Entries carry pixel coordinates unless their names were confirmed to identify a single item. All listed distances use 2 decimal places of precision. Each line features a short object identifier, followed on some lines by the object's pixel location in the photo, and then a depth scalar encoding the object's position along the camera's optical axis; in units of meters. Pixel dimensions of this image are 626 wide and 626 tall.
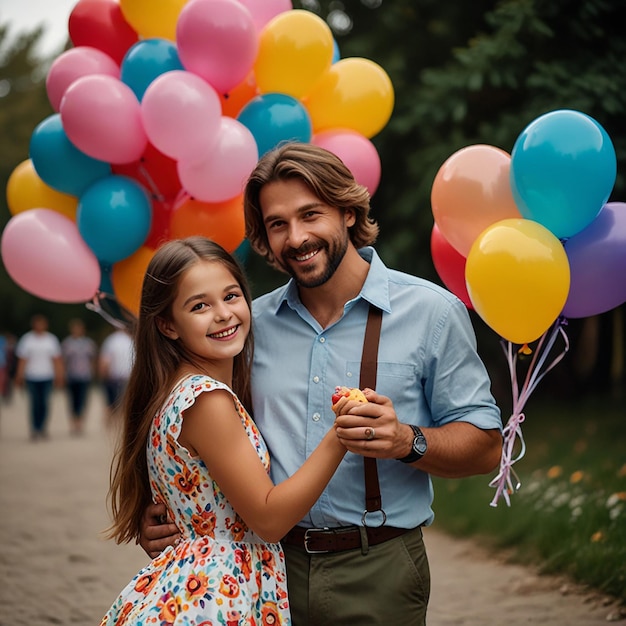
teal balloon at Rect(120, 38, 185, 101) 3.90
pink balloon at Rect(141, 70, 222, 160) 3.59
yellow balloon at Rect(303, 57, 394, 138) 4.13
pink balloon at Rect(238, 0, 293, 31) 4.11
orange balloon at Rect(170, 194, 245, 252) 3.81
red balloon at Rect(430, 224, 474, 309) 3.43
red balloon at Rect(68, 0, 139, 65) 4.10
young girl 2.36
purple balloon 3.03
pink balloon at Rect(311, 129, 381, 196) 3.98
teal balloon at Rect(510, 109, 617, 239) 2.90
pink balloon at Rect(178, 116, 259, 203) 3.69
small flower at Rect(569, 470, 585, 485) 6.74
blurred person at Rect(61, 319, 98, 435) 13.23
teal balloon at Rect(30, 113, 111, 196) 3.88
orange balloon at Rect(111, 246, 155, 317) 3.94
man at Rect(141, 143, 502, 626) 2.58
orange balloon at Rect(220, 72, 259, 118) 4.15
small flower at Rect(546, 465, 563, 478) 7.21
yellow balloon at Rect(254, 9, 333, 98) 3.87
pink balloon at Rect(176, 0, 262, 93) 3.66
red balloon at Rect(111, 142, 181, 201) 4.01
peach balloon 3.11
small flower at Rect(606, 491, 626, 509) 5.88
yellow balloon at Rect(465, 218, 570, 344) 2.87
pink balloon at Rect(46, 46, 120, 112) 3.99
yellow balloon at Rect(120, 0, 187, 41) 3.94
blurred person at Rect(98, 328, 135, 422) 12.66
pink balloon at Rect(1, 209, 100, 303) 3.89
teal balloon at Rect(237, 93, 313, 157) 3.84
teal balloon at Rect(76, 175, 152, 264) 3.80
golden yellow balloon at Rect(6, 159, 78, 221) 4.16
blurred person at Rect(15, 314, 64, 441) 12.44
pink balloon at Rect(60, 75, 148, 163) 3.68
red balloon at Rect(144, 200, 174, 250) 4.06
